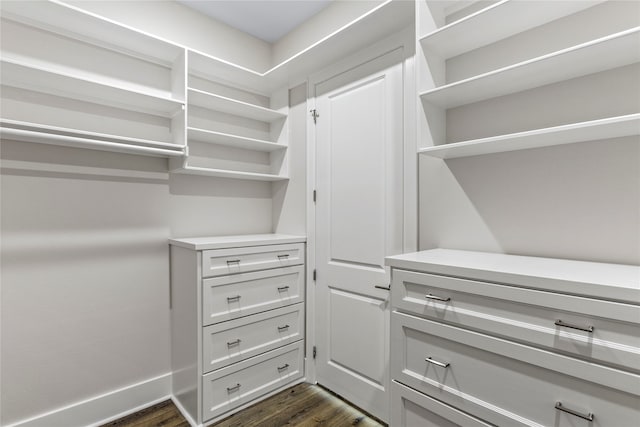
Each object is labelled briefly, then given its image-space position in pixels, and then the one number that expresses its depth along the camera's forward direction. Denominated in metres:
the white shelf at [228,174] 2.10
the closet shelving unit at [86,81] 1.63
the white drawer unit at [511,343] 0.88
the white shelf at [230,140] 2.15
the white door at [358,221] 1.88
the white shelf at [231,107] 2.17
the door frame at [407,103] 1.77
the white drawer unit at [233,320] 1.88
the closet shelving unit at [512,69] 1.07
